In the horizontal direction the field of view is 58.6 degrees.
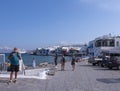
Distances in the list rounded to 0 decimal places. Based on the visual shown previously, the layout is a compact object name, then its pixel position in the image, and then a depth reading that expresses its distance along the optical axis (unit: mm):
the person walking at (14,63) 5512
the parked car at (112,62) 12460
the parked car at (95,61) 16997
